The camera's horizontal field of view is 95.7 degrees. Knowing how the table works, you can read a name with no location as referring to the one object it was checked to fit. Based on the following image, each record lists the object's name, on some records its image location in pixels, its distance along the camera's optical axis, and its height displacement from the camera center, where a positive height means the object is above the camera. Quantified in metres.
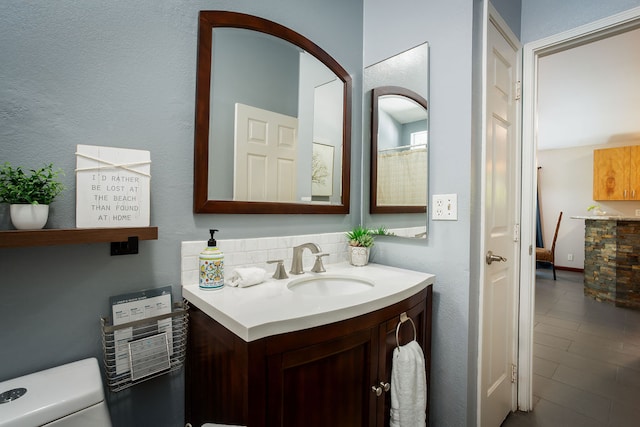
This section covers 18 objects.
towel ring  1.08 -0.41
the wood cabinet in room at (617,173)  4.91 +0.74
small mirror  1.46 +0.39
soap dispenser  1.06 -0.21
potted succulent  1.57 -0.19
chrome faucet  1.34 -0.21
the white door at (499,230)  1.40 -0.08
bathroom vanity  0.74 -0.42
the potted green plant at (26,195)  0.78 +0.04
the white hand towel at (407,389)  1.05 -0.64
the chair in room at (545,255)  4.91 -0.69
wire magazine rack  0.95 -0.47
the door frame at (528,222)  1.70 -0.04
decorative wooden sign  0.92 +0.08
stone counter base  3.63 -0.61
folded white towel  1.09 -0.25
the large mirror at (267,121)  1.19 +0.43
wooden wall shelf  0.73 -0.07
